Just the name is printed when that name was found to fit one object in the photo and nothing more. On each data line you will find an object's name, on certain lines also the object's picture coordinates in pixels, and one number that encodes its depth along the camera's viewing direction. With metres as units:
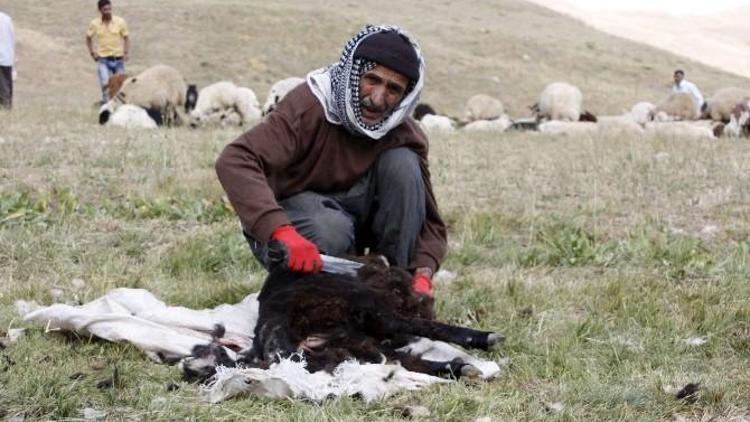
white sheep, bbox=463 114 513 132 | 13.41
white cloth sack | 2.74
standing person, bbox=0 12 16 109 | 12.08
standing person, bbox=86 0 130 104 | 13.22
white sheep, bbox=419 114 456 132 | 13.39
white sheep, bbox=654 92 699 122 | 16.80
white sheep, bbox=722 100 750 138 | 13.38
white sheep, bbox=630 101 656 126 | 16.95
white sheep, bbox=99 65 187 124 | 12.96
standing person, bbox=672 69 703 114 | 18.19
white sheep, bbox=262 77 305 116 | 12.69
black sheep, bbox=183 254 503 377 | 3.08
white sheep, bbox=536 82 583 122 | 17.28
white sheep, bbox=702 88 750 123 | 15.92
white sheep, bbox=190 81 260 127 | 13.45
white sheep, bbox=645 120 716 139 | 11.87
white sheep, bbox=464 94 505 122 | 17.73
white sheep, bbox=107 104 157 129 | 11.29
